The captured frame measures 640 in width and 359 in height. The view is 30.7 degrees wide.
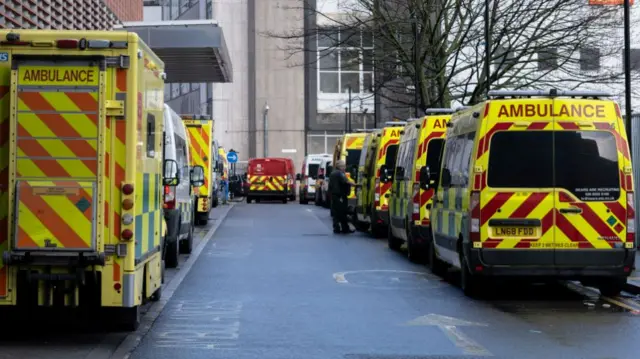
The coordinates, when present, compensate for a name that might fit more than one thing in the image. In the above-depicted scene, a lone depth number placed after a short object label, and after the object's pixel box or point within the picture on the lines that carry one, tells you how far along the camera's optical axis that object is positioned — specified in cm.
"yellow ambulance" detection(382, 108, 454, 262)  1927
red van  5575
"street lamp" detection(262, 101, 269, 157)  7738
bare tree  3491
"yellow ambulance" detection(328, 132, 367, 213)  3422
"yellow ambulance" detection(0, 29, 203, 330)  977
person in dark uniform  2794
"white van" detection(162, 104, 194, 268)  1719
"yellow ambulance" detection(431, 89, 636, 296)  1363
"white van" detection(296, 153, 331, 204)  5525
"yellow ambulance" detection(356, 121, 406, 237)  2481
